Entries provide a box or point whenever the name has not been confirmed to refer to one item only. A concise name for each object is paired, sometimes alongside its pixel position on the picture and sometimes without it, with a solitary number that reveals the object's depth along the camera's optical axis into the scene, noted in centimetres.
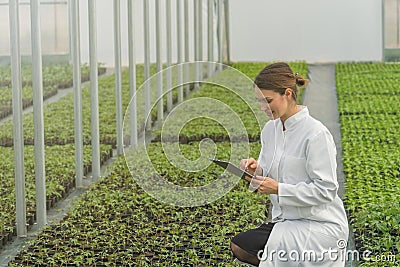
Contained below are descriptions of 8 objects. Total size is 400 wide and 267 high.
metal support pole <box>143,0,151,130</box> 1219
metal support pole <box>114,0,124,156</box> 1049
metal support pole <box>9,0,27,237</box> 698
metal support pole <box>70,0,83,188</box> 884
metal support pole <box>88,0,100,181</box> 945
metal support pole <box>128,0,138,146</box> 1108
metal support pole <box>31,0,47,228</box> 729
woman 438
